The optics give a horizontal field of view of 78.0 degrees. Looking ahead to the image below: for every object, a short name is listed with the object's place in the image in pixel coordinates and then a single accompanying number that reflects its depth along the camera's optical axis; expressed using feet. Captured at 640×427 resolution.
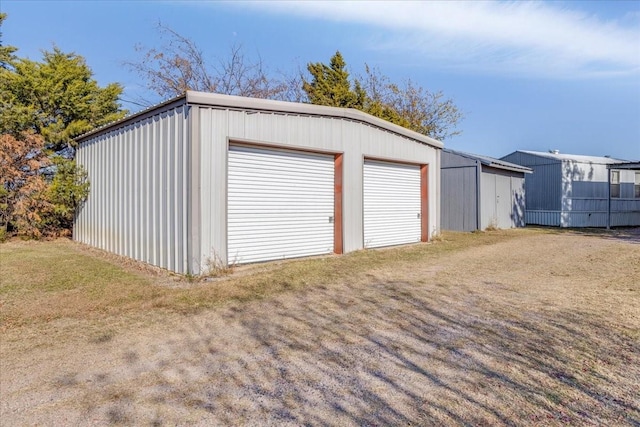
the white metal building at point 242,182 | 23.61
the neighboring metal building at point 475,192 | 53.93
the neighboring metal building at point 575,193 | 64.64
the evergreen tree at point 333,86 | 78.38
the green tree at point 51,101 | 43.01
